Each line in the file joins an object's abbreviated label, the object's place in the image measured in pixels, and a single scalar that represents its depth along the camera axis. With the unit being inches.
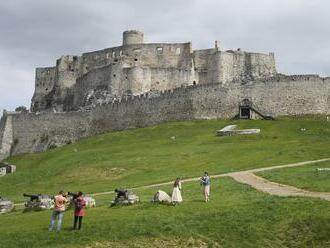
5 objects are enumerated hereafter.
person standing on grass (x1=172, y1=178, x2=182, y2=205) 1376.7
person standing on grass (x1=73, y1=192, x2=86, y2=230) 1142.3
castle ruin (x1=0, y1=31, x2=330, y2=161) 3388.3
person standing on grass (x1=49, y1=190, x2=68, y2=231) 1154.7
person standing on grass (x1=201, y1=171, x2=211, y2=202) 1415.5
